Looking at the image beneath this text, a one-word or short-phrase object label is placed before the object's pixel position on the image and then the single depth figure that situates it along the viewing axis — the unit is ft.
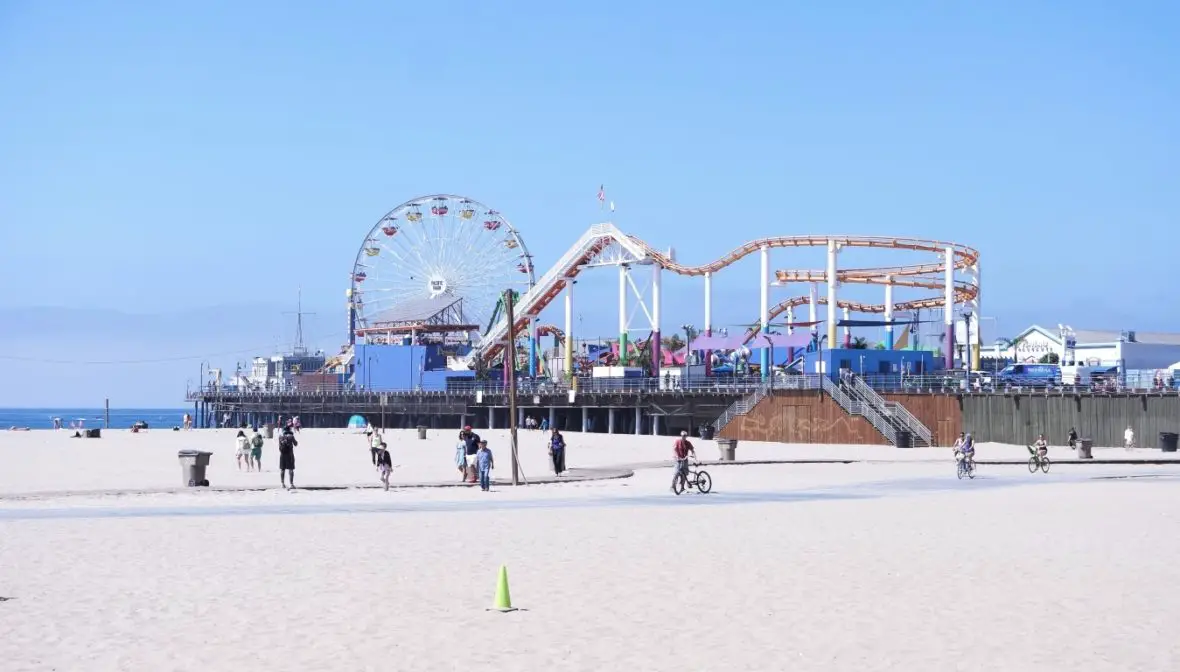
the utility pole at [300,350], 522.88
